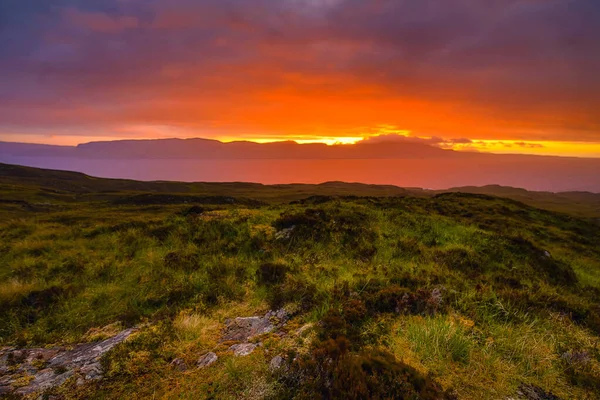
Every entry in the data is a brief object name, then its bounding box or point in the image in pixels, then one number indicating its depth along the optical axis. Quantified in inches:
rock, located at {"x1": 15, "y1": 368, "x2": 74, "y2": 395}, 206.2
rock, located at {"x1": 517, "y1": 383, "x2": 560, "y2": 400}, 176.9
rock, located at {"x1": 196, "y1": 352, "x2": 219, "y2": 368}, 219.1
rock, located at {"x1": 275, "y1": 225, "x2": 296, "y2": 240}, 527.4
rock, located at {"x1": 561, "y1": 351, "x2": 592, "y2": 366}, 209.4
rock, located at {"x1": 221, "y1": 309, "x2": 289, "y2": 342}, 260.9
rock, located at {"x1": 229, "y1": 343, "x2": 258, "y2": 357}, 225.9
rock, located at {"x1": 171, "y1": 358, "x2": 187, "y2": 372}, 220.1
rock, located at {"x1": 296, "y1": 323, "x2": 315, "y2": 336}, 239.9
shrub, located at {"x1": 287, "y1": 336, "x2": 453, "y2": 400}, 164.2
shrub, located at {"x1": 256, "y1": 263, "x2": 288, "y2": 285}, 370.6
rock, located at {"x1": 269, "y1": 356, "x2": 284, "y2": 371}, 197.9
